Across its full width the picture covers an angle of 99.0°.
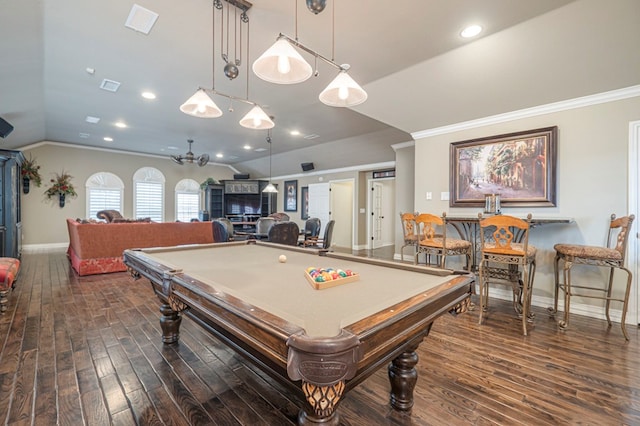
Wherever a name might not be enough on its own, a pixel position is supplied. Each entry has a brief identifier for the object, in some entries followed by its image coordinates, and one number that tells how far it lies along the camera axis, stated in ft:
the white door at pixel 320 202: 28.78
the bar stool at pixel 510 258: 8.61
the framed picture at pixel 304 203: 31.19
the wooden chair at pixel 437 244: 10.56
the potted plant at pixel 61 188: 24.94
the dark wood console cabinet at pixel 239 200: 33.06
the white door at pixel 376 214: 27.35
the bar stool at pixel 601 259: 8.18
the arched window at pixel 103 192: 26.94
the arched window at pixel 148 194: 29.50
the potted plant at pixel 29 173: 23.08
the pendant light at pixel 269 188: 24.42
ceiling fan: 23.36
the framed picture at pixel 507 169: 10.92
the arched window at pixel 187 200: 32.48
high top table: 11.37
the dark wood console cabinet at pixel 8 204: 15.84
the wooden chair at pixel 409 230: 12.18
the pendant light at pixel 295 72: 5.49
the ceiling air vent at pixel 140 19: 7.89
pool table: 2.59
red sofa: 15.17
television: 34.40
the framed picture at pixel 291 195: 32.71
